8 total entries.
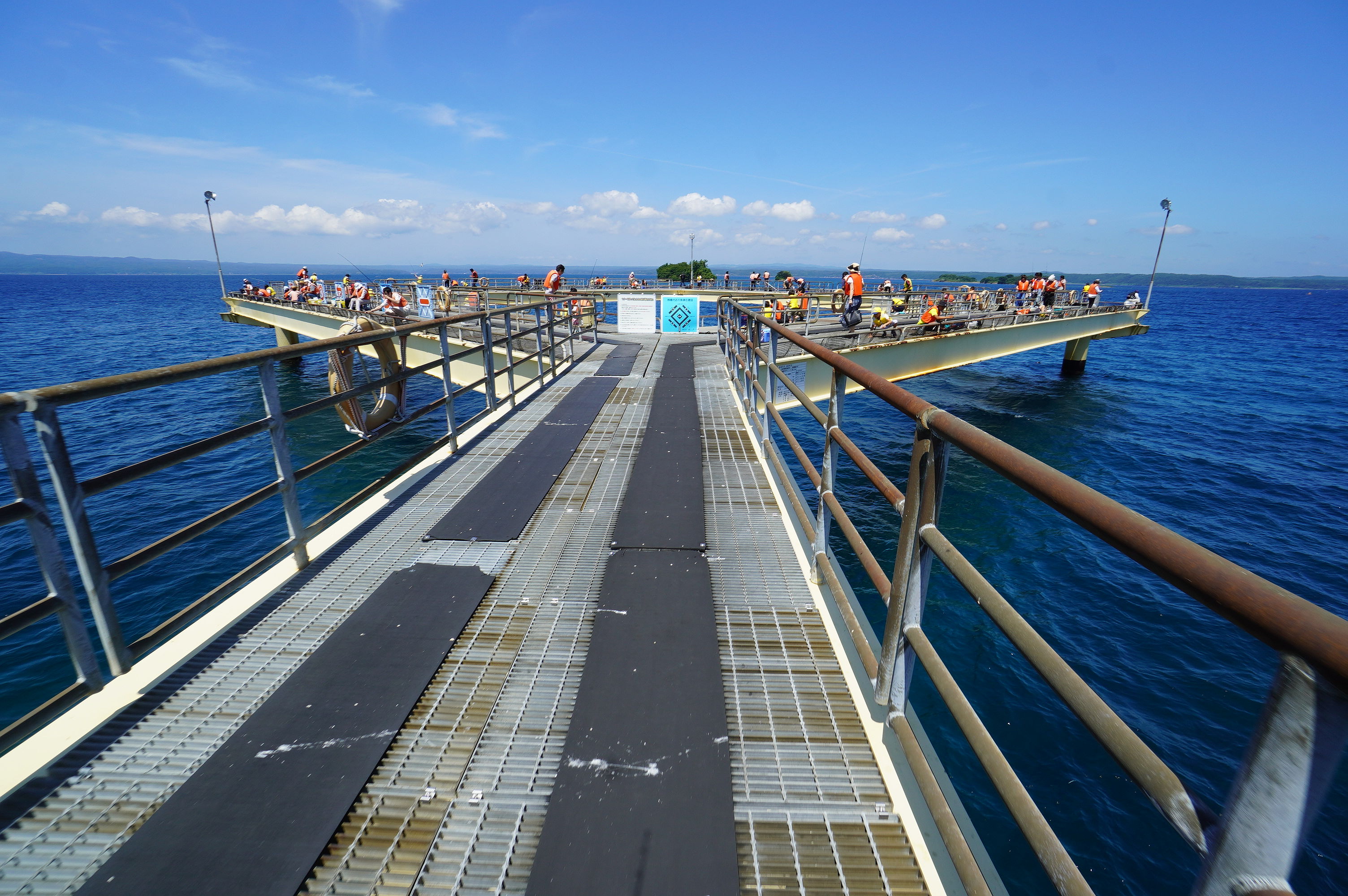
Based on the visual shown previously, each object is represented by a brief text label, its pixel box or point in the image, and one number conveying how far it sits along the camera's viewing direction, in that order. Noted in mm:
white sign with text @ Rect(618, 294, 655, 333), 20297
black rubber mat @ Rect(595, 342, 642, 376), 12022
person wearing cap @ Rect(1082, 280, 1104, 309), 31467
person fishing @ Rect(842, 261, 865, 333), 15516
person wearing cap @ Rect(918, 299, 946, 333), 18056
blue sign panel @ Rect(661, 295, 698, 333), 19859
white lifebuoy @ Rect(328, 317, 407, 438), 7098
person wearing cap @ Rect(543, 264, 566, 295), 16000
